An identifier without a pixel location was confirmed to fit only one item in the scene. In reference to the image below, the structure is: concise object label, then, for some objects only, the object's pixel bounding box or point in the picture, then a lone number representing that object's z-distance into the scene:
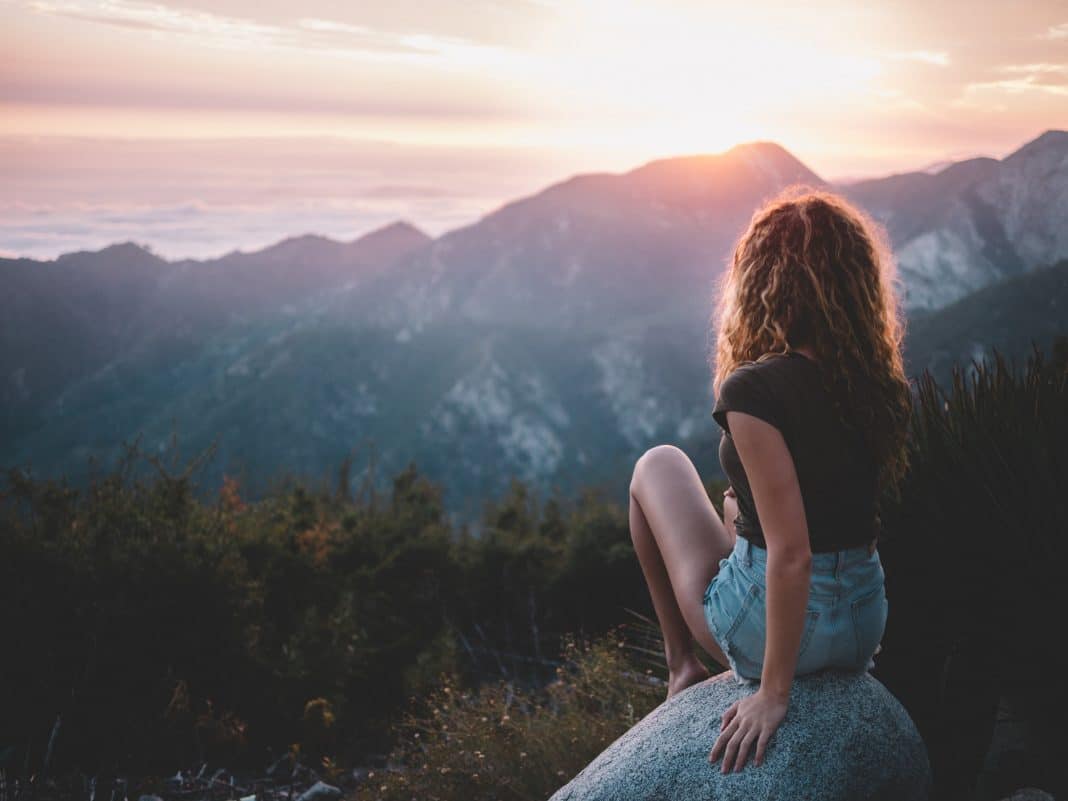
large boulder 1.86
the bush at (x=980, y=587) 2.43
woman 1.83
